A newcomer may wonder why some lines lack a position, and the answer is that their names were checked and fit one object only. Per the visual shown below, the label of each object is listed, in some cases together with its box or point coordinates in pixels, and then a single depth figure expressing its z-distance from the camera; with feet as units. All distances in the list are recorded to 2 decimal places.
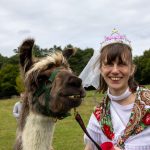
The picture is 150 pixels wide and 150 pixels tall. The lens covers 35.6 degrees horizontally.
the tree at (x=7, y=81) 94.21
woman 6.11
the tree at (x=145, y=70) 96.13
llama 6.74
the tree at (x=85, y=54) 97.65
